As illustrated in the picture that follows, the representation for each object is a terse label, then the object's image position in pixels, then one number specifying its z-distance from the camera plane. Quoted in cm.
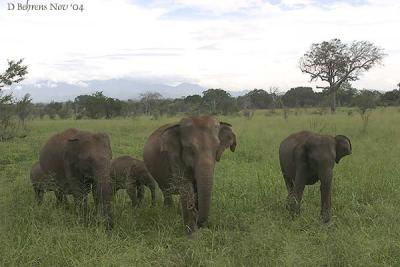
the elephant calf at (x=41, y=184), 737
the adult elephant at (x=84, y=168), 636
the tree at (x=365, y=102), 3033
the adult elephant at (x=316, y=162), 661
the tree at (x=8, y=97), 1997
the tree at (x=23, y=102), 2203
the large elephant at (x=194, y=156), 581
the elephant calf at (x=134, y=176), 821
